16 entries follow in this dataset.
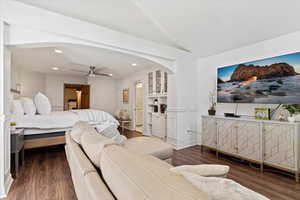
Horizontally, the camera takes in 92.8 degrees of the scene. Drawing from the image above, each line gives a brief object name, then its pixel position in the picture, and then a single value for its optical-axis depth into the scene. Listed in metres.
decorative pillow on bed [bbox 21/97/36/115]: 3.18
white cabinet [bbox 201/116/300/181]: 2.11
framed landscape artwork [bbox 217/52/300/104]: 2.36
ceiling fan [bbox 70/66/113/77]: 4.70
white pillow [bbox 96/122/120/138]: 2.39
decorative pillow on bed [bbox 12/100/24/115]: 2.96
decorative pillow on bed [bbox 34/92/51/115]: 3.35
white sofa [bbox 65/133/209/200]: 0.48
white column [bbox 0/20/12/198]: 1.78
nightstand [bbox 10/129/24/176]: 2.28
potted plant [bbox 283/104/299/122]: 2.21
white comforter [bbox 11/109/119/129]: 2.97
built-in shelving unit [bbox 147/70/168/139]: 4.55
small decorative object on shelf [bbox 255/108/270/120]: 2.53
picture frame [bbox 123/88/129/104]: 6.33
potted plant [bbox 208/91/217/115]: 3.32
